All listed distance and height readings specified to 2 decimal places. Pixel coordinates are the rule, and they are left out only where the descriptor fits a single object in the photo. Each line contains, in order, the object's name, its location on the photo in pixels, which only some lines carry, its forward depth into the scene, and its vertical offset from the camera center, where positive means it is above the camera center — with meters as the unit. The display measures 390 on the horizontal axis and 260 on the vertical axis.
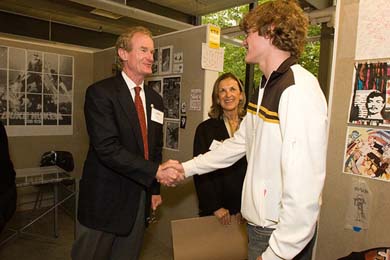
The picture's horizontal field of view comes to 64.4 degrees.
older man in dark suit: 1.66 -0.30
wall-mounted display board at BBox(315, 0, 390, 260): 1.52 -0.10
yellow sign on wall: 2.61 +0.62
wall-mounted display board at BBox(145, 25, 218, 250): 2.69 +0.09
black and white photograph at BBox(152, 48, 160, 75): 3.15 +0.45
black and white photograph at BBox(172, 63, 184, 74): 2.88 +0.36
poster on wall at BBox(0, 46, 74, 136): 3.76 +0.11
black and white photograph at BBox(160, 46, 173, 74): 3.01 +0.46
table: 2.85 -0.75
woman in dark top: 2.13 -0.29
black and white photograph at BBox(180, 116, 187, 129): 2.86 -0.13
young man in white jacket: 0.96 -0.09
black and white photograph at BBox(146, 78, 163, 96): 3.13 +0.23
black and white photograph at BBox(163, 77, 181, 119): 2.94 +0.10
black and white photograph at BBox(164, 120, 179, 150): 2.97 -0.27
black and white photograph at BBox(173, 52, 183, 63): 2.88 +0.47
